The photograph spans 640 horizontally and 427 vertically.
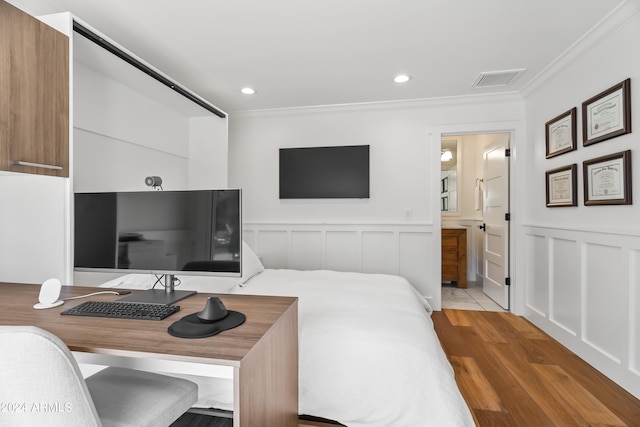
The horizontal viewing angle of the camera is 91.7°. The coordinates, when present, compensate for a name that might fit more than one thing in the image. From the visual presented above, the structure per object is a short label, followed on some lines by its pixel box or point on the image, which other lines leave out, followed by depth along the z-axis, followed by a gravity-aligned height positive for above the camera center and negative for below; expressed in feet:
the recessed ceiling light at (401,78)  9.61 +4.23
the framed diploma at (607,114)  6.45 +2.23
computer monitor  4.41 -0.30
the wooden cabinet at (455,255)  15.33 -2.09
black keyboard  3.70 -1.20
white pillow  8.00 -1.42
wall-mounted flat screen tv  12.16 +1.63
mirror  17.83 +2.27
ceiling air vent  9.36 +4.25
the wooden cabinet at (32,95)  4.34 +1.78
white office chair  2.07 -1.18
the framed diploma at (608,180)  6.46 +0.75
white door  11.66 -0.32
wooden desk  2.80 -1.25
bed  4.38 -2.37
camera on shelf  5.86 +0.61
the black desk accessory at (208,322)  3.17 -1.21
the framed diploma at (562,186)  8.19 +0.75
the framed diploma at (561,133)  8.23 +2.26
